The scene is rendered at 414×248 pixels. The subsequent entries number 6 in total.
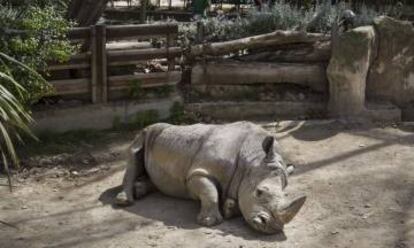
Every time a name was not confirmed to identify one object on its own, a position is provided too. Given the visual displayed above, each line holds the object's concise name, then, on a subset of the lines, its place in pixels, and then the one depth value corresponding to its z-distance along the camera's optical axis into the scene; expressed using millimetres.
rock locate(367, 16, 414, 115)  8039
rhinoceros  4734
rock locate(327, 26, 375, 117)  7656
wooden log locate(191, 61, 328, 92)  8141
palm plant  3400
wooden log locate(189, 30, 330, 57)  8133
